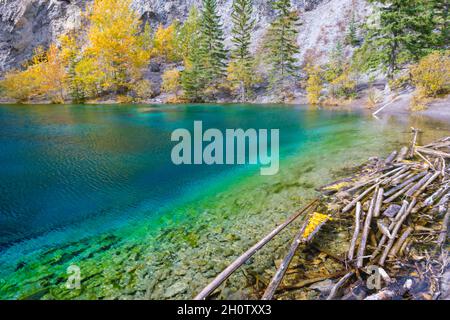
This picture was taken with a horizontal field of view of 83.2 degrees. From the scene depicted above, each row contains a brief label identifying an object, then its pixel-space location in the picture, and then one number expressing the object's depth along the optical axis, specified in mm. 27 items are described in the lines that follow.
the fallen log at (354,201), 9758
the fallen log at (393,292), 5422
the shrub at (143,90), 72750
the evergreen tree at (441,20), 42388
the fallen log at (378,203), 8961
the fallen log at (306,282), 6324
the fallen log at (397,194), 9820
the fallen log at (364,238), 6693
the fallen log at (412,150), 15464
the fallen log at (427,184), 10100
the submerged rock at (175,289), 6738
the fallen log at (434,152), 14443
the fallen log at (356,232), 7035
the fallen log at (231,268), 5552
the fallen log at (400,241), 7015
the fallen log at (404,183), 10289
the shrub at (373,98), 46666
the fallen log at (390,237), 6976
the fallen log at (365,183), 11344
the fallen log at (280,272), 5897
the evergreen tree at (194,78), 70438
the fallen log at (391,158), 14695
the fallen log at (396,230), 6729
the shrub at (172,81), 72125
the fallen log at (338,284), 5636
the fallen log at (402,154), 14589
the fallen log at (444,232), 7359
